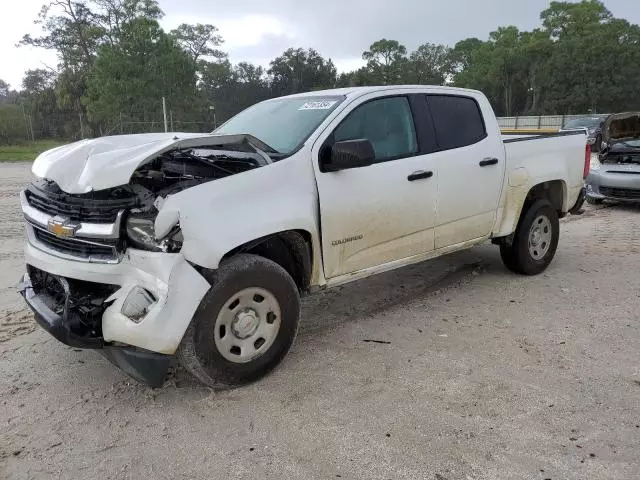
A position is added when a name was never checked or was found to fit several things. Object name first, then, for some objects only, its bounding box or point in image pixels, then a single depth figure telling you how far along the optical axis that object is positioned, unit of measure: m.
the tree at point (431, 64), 75.62
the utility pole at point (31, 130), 37.22
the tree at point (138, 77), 33.50
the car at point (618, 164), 9.42
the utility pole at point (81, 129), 37.50
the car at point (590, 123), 19.21
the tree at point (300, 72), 56.72
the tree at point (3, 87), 75.69
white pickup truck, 3.03
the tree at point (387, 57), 74.94
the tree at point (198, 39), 58.44
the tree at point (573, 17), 64.50
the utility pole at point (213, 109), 40.05
